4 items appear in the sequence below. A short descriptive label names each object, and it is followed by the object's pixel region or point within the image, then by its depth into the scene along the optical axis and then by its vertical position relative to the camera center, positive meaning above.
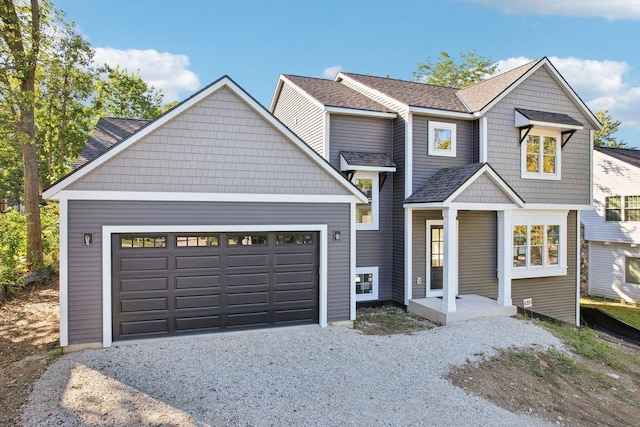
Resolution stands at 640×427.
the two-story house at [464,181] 10.74 +0.96
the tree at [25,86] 12.05 +4.26
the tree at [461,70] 28.88 +10.92
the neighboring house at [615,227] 18.47 -0.68
